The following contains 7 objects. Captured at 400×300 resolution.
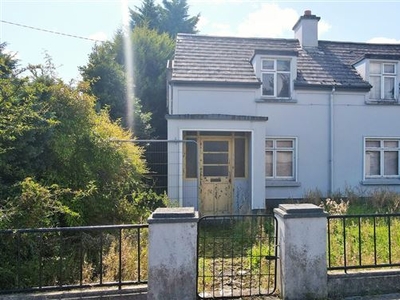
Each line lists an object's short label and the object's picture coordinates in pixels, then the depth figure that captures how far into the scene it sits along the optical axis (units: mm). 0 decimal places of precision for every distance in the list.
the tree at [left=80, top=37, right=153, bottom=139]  13844
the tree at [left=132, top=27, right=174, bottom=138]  17891
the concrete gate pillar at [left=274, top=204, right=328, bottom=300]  3832
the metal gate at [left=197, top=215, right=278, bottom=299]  4047
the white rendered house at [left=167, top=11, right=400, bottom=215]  9609
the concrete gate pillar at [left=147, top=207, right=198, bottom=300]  3627
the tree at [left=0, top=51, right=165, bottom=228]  4609
